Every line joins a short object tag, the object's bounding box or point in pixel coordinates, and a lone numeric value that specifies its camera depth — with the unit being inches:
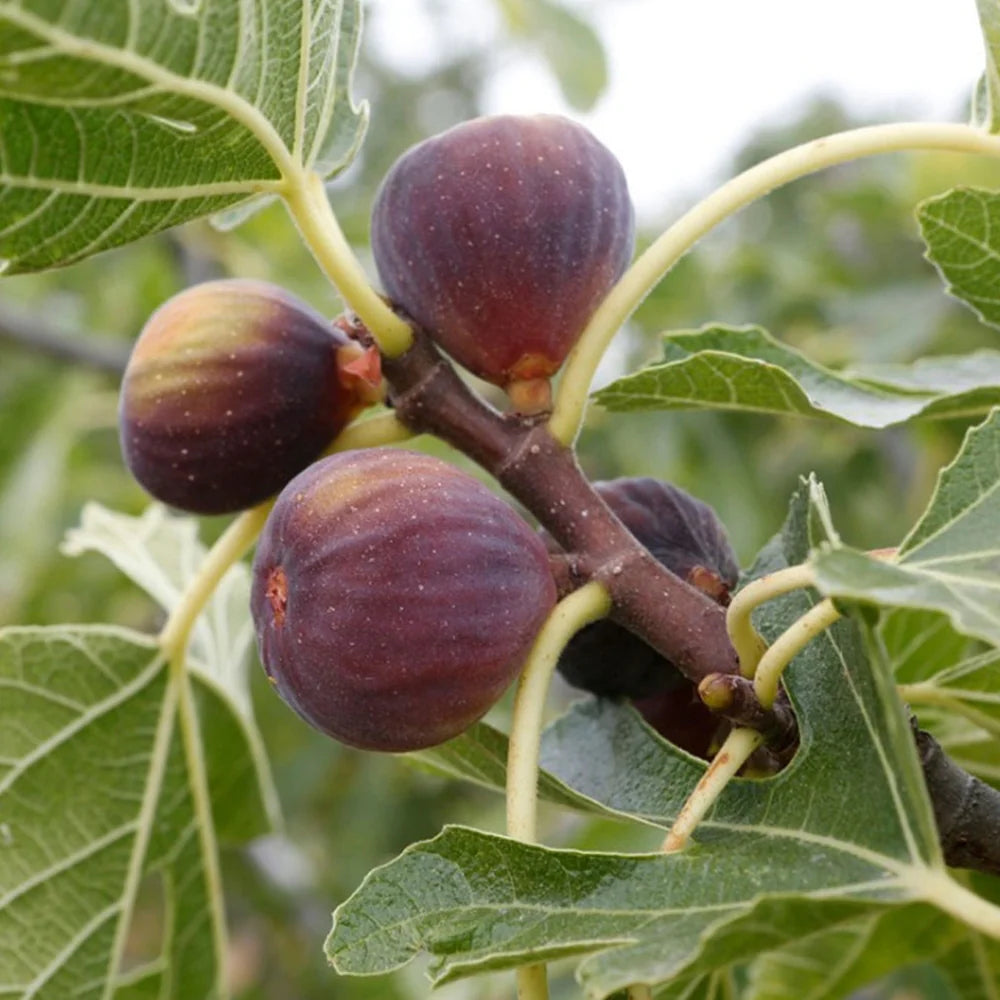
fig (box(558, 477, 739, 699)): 20.2
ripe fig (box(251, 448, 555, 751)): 18.7
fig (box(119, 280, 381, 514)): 20.3
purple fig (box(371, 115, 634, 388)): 19.7
